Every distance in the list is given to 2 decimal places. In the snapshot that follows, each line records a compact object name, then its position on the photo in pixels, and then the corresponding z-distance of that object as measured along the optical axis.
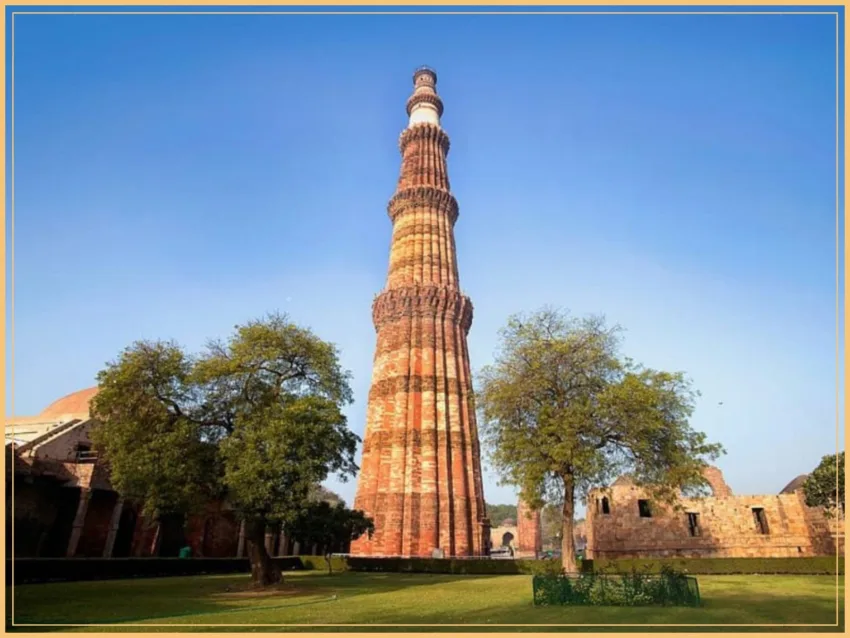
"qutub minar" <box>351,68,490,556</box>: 32.38
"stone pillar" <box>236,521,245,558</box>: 37.93
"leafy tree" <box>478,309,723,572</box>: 22.55
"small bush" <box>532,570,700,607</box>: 13.59
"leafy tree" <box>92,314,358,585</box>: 18.95
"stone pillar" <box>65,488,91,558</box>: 27.08
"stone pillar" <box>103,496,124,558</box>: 28.88
